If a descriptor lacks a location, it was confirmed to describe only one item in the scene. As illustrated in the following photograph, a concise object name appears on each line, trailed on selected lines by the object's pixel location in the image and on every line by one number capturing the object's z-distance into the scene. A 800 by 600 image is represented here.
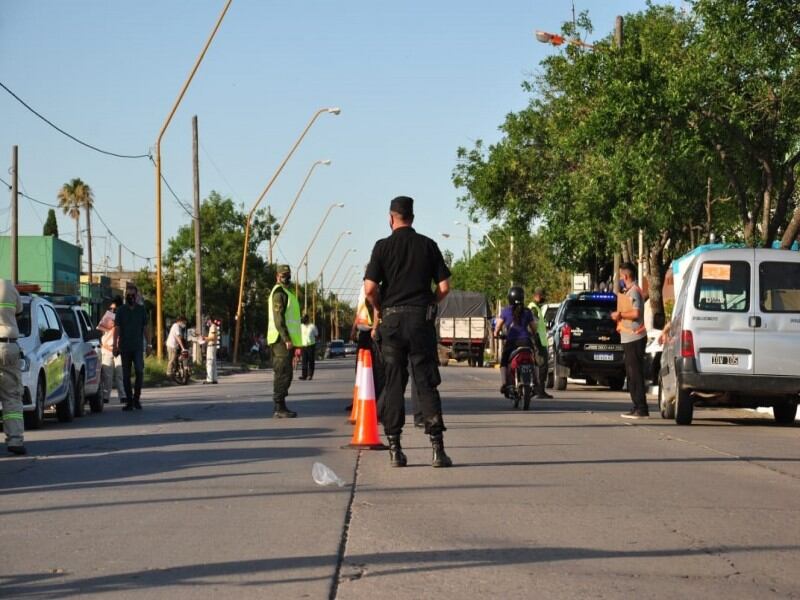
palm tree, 97.69
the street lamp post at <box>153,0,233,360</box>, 33.17
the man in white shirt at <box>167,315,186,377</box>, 34.78
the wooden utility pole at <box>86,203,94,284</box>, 77.69
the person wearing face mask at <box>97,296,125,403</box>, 24.00
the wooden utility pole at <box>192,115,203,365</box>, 45.26
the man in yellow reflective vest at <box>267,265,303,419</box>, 17.48
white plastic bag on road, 10.44
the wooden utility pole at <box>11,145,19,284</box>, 43.16
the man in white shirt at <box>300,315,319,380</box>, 35.53
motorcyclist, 20.97
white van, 16.30
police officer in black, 11.37
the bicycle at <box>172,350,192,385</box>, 36.31
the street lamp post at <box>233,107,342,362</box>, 50.12
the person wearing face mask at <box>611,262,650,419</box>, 17.77
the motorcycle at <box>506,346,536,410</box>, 20.11
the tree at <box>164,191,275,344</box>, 94.00
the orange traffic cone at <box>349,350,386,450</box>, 13.31
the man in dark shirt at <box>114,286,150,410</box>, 21.66
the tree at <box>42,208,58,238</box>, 102.19
